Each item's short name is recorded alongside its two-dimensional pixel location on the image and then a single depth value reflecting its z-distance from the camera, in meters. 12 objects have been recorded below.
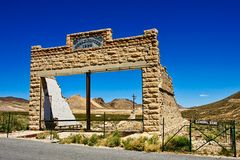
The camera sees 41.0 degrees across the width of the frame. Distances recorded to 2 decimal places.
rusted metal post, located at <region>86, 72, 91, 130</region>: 20.62
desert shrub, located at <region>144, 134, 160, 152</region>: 13.69
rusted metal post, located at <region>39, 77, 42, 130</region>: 22.03
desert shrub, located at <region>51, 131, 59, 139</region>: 17.72
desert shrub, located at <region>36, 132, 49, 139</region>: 17.97
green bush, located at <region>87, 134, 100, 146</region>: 15.53
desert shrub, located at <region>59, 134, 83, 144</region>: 16.11
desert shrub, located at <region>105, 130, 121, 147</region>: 15.05
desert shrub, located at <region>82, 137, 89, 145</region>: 15.83
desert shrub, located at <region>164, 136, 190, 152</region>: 13.87
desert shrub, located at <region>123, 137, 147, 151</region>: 13.99
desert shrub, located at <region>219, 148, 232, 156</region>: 13.08
